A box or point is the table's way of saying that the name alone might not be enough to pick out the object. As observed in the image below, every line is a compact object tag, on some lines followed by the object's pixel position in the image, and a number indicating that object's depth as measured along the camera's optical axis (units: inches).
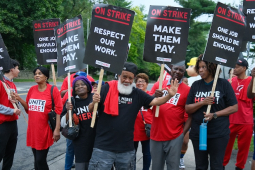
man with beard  136.0
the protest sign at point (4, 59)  177.9
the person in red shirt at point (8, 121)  172.4
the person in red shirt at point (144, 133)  190.4
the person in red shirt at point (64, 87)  221.5
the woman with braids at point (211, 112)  144.6
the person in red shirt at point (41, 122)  169.6
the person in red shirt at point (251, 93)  170.5
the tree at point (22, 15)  979.6
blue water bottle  140.9
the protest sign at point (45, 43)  212.2
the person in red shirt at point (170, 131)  158.1
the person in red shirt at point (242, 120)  193.2
